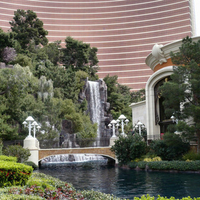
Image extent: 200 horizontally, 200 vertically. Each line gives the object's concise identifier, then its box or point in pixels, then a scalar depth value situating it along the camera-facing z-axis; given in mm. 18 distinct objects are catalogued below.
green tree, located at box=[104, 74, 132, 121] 51831
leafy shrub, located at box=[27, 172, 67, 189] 8594
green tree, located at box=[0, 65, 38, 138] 25250
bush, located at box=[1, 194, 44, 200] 5908
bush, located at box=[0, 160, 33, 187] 8234
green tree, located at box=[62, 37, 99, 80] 50469
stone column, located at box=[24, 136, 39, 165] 25750
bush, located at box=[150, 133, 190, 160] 19266
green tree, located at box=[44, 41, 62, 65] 50094
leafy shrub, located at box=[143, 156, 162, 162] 20745
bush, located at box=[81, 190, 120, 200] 6980
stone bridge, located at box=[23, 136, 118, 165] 25828
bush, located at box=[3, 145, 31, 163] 23638
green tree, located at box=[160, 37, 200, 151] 18141
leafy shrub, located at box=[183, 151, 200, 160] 18795
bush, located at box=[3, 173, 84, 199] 6812
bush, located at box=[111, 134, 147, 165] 22500
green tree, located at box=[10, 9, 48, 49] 46625
